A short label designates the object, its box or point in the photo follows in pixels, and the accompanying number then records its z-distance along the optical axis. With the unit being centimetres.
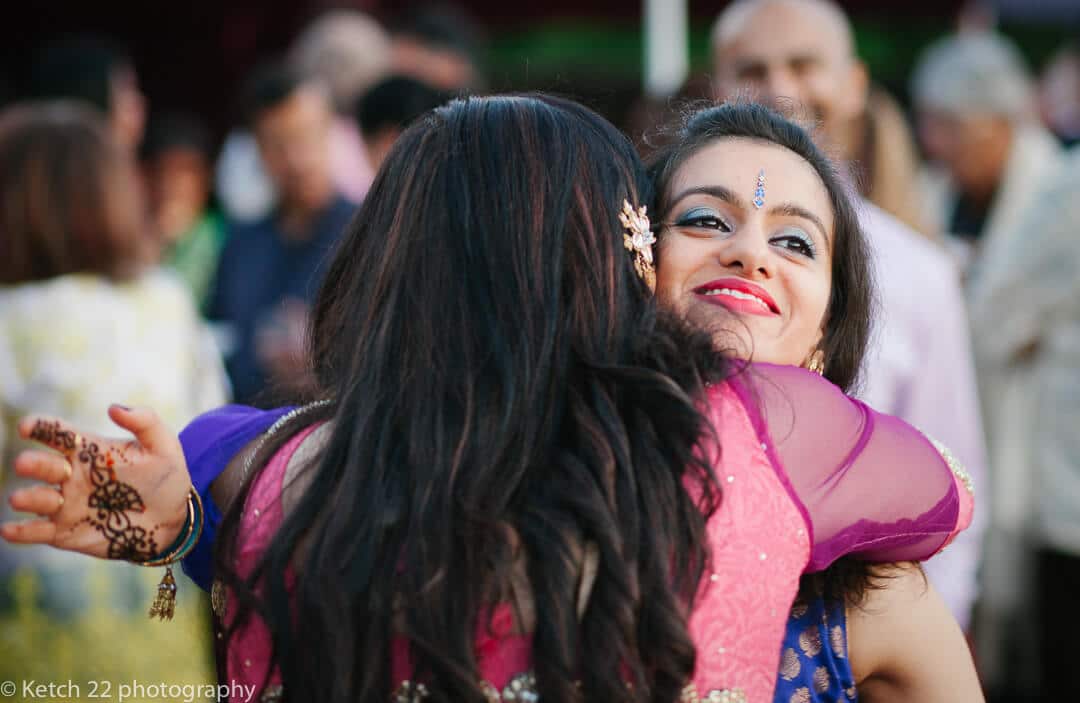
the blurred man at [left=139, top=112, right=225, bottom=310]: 612
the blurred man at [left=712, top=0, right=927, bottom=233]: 342
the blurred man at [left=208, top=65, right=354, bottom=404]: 440
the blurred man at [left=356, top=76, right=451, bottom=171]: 426
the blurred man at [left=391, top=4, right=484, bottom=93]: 539
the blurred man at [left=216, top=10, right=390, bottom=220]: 529
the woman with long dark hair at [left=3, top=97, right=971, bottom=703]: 149
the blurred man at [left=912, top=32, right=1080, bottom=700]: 395
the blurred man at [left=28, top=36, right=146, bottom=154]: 473
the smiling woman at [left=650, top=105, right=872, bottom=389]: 191
